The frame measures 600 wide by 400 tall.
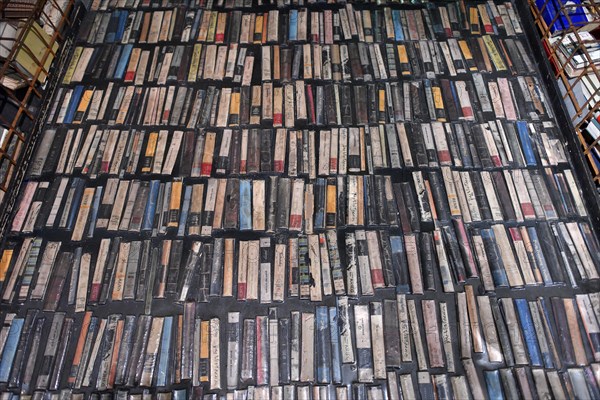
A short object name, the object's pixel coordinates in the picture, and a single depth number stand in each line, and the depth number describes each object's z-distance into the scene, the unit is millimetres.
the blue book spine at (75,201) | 1949
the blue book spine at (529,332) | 1650
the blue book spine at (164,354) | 1659
